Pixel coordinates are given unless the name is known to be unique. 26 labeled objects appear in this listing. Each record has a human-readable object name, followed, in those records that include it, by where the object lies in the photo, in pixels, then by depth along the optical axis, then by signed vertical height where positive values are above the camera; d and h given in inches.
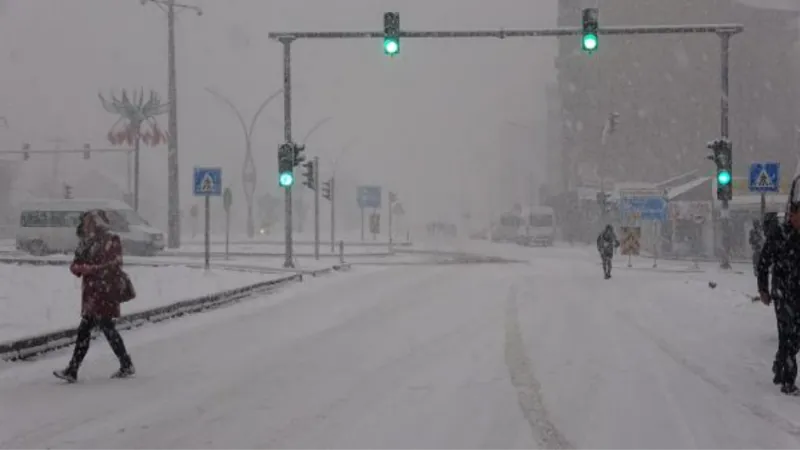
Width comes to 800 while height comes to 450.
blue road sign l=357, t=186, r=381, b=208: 2212.1 +74.9
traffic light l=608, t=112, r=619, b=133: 1637.6 +197.8
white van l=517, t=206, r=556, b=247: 2432.3 -5.0
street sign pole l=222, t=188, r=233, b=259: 1259.2 +41.2
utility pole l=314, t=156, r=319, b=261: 1142.0 +22.6
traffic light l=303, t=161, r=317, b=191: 1055.0 +61.7
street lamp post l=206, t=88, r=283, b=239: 2456.1 +139.8
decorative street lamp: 1886.1 +252.3
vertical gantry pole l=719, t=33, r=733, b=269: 914.1 +130.6
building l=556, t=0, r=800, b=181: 3041.3 +510.1
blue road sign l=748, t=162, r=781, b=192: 782.5 +43.9
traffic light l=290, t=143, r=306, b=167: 909.2 +76.0
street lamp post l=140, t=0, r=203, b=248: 1558.8 +173.2
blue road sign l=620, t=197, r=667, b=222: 1337.4 +26.8
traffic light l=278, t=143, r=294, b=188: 895.1 +64.0
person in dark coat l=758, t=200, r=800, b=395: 293.1 -22.1
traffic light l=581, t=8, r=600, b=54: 711.7 +163.7
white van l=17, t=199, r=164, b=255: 1354.6 +4.3
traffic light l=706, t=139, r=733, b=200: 843.4 +64.1
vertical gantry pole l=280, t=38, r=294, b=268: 932.6 +129.5
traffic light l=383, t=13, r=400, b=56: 726.5 +165.1
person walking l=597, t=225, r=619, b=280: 981.5 -24.6
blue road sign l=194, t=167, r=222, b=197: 808.3 +42.6
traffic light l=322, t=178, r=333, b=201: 1374.5 +55.5
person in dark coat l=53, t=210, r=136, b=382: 325.7 -21.1
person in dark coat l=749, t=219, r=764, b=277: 803.4 -13.1
